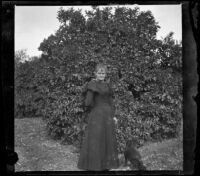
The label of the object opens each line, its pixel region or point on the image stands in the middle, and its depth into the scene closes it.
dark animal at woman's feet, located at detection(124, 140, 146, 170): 4.61
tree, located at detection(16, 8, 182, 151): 4.63
